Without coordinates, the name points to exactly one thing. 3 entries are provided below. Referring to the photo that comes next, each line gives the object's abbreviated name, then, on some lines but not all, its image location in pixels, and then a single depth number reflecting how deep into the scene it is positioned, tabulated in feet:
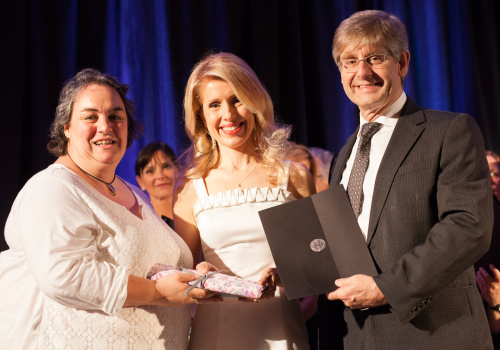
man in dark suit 5.90
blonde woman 7.77
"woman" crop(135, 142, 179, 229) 13.05
